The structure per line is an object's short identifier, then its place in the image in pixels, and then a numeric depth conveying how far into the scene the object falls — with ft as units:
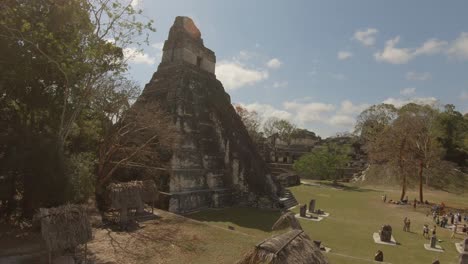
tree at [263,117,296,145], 192.54
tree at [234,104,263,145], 140.87
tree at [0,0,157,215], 31.91
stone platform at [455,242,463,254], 46.00
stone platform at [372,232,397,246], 46.85
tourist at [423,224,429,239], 53.11
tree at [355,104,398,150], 152.98
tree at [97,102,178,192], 46.90
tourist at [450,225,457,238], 53.79
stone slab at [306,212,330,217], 64.59
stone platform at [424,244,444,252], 45.21
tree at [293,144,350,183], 123.03
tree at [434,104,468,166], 137.69
